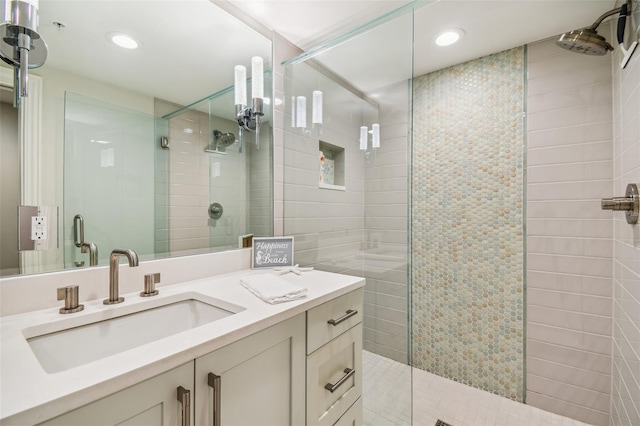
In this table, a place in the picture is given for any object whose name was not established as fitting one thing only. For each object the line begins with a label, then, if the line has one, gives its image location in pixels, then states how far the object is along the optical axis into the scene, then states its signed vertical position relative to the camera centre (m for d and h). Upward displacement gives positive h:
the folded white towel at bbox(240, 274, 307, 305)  0.97 -0.29
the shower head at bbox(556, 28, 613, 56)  1.28 +0.80
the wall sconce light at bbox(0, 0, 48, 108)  0.84 +0.54
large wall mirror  0.92 +0.31
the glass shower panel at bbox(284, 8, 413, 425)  1.50 +0.20
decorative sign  1.57 -0.23
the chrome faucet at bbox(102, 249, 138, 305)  0.93 -0.22
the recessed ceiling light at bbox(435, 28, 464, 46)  1.72 +1.13
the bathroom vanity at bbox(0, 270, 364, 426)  0.52 -0.37
